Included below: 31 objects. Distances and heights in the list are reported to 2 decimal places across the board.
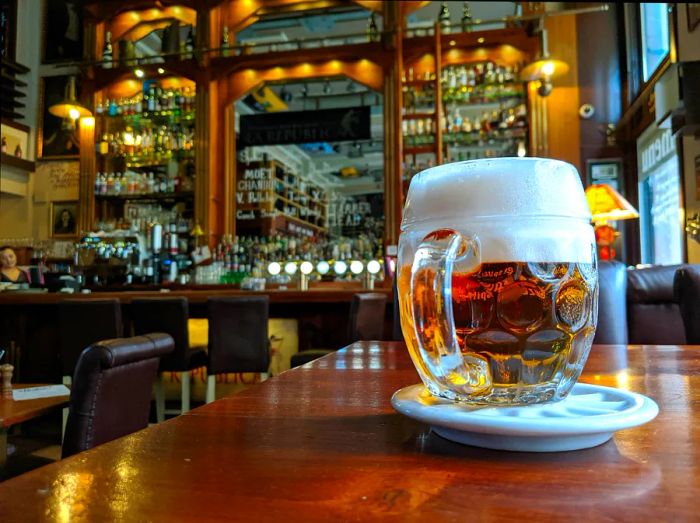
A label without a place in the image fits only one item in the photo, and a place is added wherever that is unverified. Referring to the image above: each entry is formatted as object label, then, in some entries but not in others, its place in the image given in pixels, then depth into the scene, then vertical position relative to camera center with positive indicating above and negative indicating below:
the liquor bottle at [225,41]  6.48 +2.89
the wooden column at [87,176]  6.62 +1.37
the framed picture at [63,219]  7.33 +0.96
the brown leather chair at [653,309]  2.52 -0.11
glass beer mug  0.47 +0.00
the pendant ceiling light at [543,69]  5.02 +1.98
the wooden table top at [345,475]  0.28 -0.11
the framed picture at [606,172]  6.32 +1.27
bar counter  3.63 -0.19
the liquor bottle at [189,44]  6.44 +3.00
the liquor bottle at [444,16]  6.11 +2.98
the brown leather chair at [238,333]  3.21 -0.25
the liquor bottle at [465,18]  5.96 +2.95
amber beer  0.47 -0.03
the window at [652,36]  5.93 +2.71
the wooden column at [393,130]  5.84 +1.66
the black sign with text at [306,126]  6.27 +1.85
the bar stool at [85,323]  3.26 -0.18
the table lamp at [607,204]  4.82 +0.69
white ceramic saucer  0.37 -0.10
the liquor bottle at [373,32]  5.91 +2.91
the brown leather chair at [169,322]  3.27 -0.18
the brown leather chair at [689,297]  1.76 -0.05
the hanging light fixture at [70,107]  5.92 +1.97
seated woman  5.04 +0.21
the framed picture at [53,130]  7.27 +2.15
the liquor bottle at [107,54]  6.67 +2.86
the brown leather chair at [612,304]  1.97 -0.07
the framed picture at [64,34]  6.48 +3.11
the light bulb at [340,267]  5.25 +0.20
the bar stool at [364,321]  2.83 -0.17
